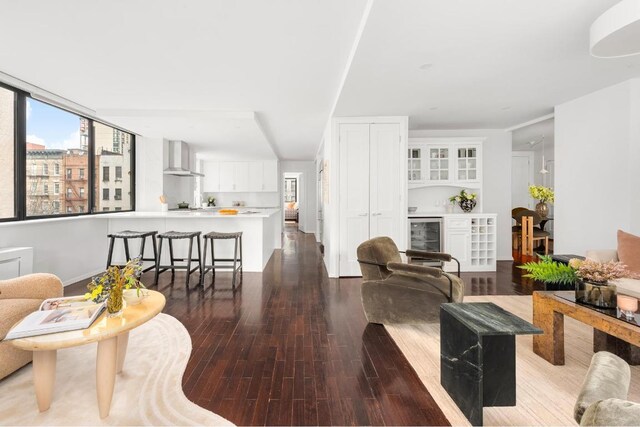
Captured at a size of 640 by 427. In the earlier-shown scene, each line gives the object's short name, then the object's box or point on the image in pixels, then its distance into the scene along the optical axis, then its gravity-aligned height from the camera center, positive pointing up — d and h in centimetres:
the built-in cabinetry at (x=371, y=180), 472 +52
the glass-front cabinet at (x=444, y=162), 551 +93
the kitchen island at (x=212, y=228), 519 -27
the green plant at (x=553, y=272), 226 -45
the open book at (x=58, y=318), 158 -61
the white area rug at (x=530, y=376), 173 -116
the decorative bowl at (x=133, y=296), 198 -57
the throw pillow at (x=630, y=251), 289 -38
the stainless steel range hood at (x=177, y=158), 645 +121
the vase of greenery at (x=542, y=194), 667 +42
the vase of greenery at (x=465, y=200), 557 +23
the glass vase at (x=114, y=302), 180 -54
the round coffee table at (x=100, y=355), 157 -81
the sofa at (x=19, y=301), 196 -66
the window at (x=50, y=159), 369 +79
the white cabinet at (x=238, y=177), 947 +113
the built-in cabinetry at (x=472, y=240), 528 -49
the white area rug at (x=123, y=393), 169 -116
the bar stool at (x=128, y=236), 448 -36
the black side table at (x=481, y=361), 165 -86
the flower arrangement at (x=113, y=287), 181 -46
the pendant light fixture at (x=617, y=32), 190 +121
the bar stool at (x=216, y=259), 439 -67
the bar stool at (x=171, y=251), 443 -60
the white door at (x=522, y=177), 808 +96
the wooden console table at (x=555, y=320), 195 -76
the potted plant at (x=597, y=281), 203 -48
